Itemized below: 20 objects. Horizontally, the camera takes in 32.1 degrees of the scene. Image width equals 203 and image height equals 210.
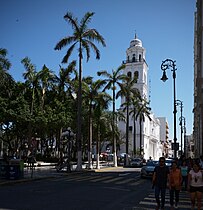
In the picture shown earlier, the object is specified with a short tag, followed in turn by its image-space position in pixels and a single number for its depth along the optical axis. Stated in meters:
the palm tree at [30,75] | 47.50
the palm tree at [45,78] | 47.56
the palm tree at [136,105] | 67.25
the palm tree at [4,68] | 37.81
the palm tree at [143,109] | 74.97
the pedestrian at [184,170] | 17.53
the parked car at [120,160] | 63.94
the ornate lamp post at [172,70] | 27.81
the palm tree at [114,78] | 49.06
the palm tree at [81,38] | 37.12
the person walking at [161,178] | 11.51
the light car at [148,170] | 28.20
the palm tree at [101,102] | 44.47
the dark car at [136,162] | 54.72
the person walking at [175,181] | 12.30
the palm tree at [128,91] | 50.85
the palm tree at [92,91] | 44.12
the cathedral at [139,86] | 93.25
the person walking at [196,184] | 10.77
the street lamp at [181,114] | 44.05
